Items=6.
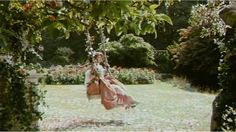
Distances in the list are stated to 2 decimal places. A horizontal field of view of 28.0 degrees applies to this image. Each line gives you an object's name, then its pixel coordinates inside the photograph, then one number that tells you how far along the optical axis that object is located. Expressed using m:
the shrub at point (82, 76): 17.75
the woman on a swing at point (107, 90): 8.38
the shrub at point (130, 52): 20.81
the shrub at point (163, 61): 22.05
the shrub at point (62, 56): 24.05
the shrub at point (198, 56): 16.52
